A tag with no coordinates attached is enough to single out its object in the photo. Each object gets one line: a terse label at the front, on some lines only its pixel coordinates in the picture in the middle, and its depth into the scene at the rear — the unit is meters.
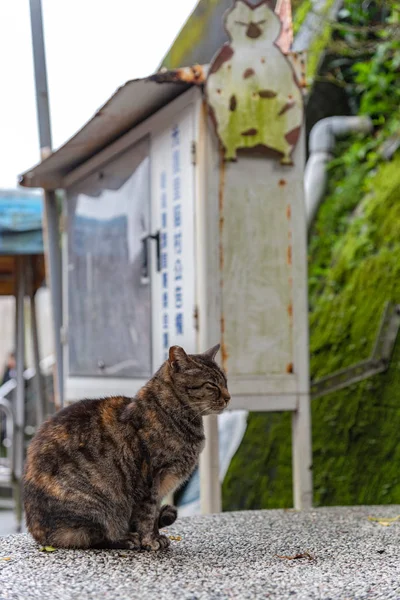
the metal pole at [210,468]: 4.27
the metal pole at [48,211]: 6.01
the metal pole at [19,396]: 7.05
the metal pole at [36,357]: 7.47
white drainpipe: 8.02
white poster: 4.39
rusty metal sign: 4.39
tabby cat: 3.11
